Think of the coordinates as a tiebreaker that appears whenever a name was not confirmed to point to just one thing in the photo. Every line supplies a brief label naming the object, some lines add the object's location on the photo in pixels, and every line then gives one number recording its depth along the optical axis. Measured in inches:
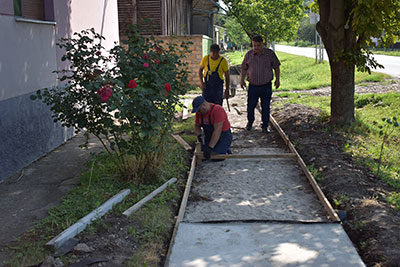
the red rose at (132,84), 203.8
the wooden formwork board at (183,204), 167.6
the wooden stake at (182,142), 320.5
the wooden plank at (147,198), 193.5
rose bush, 208.4
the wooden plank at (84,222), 158.1
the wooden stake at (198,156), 291.0
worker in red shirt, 271.5
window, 272.4
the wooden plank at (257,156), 285.7
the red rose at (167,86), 220.4
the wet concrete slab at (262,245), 154.7
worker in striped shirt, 355.6
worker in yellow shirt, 358.6
